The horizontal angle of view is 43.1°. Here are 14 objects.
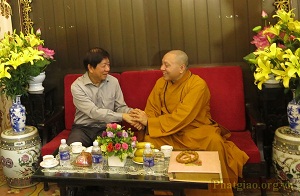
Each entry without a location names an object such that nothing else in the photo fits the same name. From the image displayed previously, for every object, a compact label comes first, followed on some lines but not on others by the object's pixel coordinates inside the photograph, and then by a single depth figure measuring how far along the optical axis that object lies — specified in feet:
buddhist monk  9.23
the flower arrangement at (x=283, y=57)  8.24
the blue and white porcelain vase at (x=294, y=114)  8.87
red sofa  10.20
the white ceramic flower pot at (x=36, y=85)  11.40
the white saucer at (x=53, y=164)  8.07
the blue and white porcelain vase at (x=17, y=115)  10.55
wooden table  7.29
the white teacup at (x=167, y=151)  8.23
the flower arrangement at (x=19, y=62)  10.03
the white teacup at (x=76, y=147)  8.70
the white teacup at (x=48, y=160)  8.14
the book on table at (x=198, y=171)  7.18
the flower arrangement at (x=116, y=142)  7.70
